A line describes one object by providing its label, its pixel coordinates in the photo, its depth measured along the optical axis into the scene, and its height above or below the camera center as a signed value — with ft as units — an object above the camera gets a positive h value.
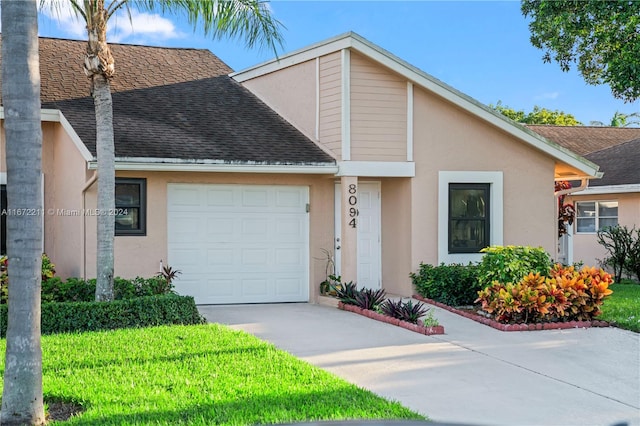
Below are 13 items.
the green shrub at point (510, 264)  41.65 -2.28
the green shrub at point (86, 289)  39.73 -3.49
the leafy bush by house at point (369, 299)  42.42 -4.31
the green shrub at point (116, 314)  35.58 -4.39
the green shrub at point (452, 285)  45.62 -3.74
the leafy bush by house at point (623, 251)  65.16 -2.40
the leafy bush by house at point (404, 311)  38.93 -4.62
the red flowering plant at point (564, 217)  60.56 +0.55
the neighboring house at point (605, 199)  71.36 +2.45
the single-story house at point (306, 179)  44.45 +2.88
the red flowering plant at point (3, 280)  38.60 -2.92
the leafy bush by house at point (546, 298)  38.81 -3.93
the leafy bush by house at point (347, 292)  44.06 -4.06
